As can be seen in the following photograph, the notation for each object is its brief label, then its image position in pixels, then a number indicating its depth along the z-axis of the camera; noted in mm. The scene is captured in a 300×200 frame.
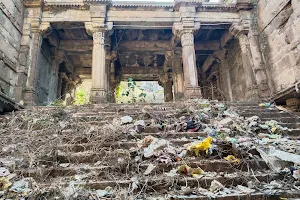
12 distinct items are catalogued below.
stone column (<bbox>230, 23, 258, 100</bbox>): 7492
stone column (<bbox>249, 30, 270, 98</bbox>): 7277
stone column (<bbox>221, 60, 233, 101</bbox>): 10016
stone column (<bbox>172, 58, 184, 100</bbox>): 9870
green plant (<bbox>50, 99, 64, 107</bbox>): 6844
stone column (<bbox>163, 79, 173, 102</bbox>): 11416
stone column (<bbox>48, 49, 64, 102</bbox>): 9461
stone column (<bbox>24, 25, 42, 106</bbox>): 6830
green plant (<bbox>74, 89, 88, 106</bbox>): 10266
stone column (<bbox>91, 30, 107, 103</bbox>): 6824
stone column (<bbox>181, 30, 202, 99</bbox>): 7105
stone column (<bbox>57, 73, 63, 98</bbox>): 10664
